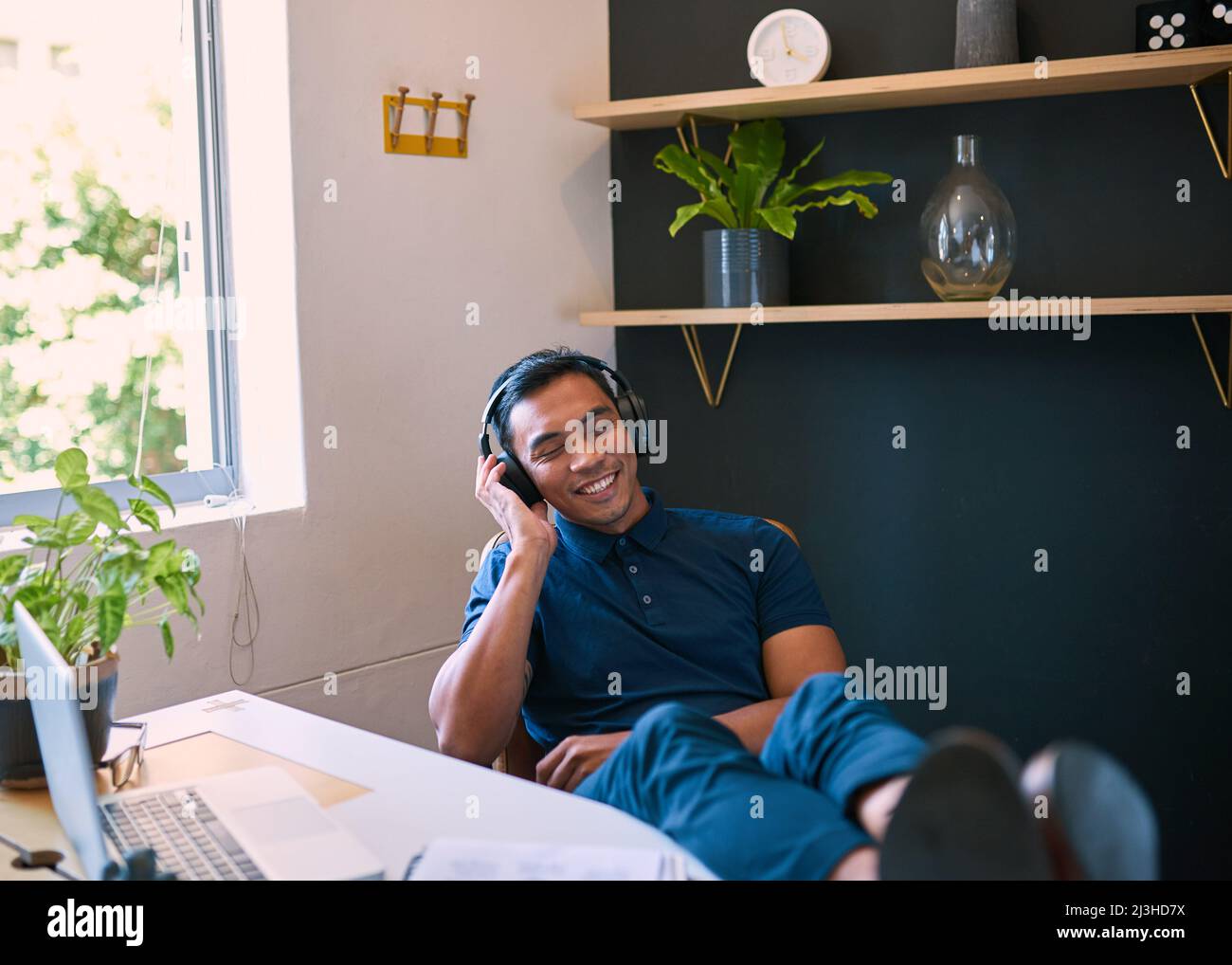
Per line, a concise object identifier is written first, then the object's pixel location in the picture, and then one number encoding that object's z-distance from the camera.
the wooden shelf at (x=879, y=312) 2.27
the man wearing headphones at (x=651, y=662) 1.14
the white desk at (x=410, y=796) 1.21
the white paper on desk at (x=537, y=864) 1.12
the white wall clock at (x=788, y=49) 2.66
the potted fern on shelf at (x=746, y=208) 2.67
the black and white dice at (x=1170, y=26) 2.28
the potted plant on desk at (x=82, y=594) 1.41
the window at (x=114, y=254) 2.14
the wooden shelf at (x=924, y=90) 2.27
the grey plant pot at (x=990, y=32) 2.45
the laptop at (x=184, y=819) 1.10
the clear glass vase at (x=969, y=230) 2.42
